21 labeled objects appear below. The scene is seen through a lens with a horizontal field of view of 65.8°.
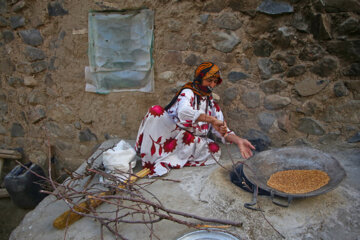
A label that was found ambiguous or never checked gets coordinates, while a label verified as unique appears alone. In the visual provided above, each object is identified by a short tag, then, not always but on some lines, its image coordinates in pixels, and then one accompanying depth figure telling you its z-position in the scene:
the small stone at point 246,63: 2.84
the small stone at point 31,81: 3.46
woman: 2.48
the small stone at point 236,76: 2.88
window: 2.98
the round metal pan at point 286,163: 2.01
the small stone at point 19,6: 3.21
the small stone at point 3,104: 3.67
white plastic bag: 2.39
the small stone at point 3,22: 3.37
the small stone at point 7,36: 3.40
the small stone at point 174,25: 2.91
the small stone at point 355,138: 2.66
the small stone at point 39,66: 3.37
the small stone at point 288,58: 2.69
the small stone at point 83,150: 3.58
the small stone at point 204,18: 2.83
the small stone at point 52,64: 3.31
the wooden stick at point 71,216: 1.84
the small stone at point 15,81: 3.53
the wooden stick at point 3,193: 3.75
